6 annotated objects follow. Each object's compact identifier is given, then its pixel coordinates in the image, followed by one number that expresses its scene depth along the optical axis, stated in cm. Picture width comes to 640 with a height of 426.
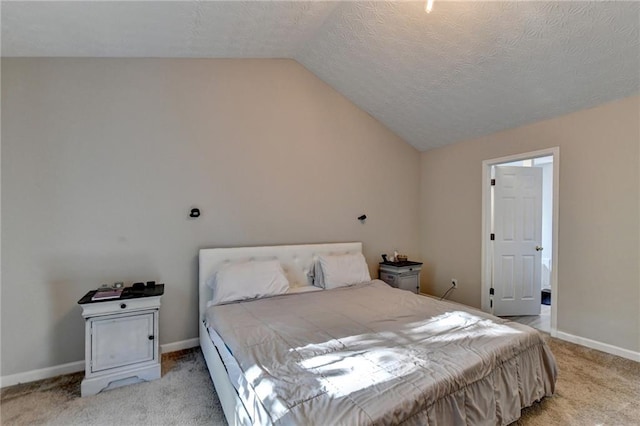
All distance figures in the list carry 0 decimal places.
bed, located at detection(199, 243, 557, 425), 123
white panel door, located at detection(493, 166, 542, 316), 379
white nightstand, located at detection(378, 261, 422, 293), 385
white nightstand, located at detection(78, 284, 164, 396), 215
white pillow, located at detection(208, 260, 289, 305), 267
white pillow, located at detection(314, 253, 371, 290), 319
